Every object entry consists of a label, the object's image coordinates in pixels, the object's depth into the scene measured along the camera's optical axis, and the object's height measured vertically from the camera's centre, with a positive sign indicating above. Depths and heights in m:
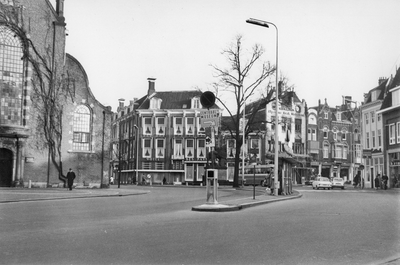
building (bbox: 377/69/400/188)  49.16 +4.58
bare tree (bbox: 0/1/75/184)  35.19 +6.62
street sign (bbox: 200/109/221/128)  16.23 +1.81
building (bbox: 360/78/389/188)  54.41 +4.76
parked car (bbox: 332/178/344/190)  51.14 -1.13
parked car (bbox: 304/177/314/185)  78.07 -1.48
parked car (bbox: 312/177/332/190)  48.41 -1.19
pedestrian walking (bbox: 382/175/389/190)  45.62 -0.66
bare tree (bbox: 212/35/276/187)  42.78 +8.34
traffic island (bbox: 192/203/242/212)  16.16 -1.27
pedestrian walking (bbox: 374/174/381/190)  48.09 -0.80
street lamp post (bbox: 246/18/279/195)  23.23 +2.45
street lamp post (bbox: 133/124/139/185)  75.12 +2.11
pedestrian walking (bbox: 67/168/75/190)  33.50 -0.63
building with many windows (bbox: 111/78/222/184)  74.75 +4.53
